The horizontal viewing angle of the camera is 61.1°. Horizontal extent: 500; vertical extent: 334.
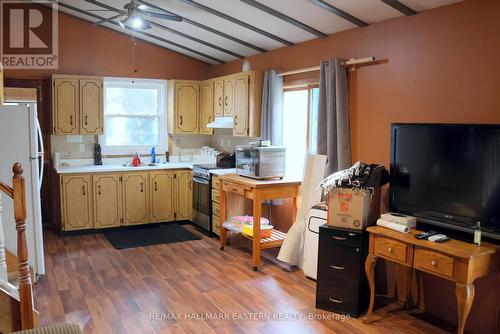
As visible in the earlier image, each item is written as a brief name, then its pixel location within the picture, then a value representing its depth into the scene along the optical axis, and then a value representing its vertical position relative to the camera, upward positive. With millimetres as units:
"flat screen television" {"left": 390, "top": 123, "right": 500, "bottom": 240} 2715 -219
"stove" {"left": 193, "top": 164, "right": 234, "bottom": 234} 5355 -739
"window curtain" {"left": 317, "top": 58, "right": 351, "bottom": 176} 3932 +237
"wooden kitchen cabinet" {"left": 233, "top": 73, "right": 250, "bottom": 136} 5168 +439
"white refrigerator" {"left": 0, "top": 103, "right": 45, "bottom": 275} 3678 -238
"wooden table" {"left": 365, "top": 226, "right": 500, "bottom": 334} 2545 -731
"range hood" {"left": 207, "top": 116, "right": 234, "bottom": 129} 5501 +219
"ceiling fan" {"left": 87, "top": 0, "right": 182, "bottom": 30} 3873 +1141
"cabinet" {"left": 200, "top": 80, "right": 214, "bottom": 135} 5966 +493
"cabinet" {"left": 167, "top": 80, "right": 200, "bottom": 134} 6160 +479
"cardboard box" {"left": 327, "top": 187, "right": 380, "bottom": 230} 3240 -519
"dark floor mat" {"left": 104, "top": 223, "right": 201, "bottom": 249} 5152 -1253
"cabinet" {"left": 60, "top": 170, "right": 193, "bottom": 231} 5371 -807
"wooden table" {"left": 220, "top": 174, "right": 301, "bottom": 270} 4246 -547
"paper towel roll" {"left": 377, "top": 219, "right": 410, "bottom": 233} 2959 -595
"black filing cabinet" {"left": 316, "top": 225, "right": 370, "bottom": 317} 3268 -1022
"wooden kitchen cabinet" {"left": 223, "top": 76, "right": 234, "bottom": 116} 5471 +564
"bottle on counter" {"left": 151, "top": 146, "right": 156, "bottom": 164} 6219 -268
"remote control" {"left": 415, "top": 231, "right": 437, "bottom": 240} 2816 -620
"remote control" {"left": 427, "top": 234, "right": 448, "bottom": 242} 2765 -619
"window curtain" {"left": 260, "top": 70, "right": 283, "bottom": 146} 4891 +374
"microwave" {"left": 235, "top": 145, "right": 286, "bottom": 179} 4457 -231
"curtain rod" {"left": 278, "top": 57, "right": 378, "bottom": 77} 3689 +721
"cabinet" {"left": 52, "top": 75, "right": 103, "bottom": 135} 5445 +418
